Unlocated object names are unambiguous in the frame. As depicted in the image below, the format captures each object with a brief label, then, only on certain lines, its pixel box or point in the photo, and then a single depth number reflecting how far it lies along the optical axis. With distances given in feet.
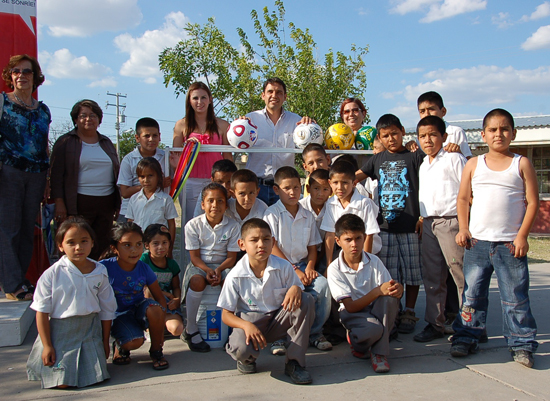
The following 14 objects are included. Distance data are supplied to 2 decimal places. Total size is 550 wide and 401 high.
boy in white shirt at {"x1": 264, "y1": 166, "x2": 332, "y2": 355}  12.12
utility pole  134.92
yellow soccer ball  15.33
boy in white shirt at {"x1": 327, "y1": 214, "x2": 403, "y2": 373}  10.11
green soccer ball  16.05
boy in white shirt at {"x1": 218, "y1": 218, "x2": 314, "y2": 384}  9.53
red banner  14.71
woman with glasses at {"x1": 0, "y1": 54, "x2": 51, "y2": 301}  12.44
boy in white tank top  10.30
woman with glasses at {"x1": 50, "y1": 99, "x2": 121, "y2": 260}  13.58
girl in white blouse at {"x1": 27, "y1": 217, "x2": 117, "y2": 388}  9.05
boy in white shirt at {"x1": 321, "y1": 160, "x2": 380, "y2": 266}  12.06
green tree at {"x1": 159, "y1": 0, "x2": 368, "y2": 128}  39.19
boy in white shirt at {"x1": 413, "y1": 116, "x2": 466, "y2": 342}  11.83
